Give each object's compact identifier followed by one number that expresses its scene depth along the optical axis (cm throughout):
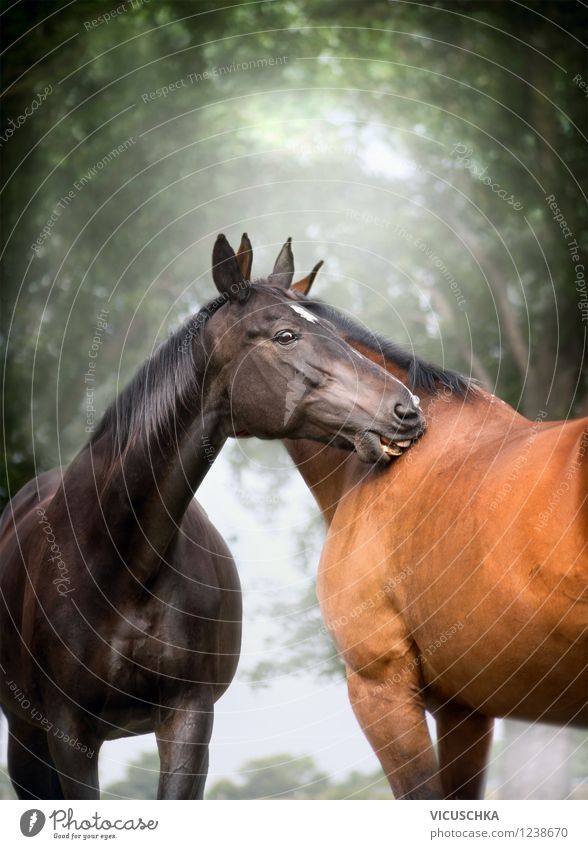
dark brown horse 954
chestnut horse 793
